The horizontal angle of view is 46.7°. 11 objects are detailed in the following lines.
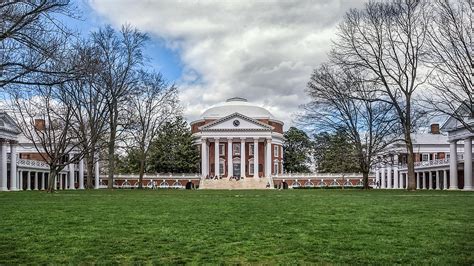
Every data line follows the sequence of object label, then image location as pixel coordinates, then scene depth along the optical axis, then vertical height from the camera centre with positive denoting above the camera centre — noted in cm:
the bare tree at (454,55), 2814 +562
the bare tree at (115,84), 4184 +623
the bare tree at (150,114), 5300 +490
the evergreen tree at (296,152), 10588 +185
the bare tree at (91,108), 3681 +408
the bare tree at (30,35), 1411 +342
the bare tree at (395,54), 3669 +738
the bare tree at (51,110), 3606 +370
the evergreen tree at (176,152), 8938 +170
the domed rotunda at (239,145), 9194 +280
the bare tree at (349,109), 4081 +412
